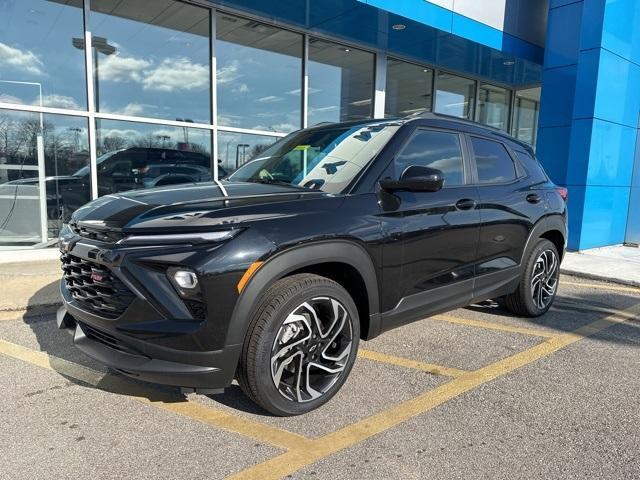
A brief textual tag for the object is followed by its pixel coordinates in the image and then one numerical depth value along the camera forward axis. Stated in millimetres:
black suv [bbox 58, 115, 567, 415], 2502
